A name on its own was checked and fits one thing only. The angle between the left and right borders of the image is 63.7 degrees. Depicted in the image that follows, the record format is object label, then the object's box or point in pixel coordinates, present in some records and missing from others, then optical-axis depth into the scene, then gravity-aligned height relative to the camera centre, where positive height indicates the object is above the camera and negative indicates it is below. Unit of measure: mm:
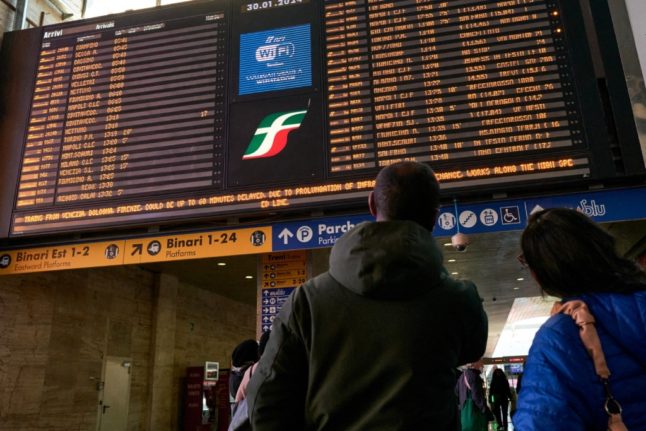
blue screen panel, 6031 +3626
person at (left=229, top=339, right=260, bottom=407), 3938 +170
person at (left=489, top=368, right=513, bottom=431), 9141 -390
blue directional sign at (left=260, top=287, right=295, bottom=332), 6785 +984
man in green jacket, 1278 +81
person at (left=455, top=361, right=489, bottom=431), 7145 -402
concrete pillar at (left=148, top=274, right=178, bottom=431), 10805 +645
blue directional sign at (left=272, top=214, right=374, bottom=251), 5688 +1557
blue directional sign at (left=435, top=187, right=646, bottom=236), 5121 +1553
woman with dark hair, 1142 +57
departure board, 5242 +2886
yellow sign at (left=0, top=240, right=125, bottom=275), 6254 +1538
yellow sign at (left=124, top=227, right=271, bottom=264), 5906 +1529
